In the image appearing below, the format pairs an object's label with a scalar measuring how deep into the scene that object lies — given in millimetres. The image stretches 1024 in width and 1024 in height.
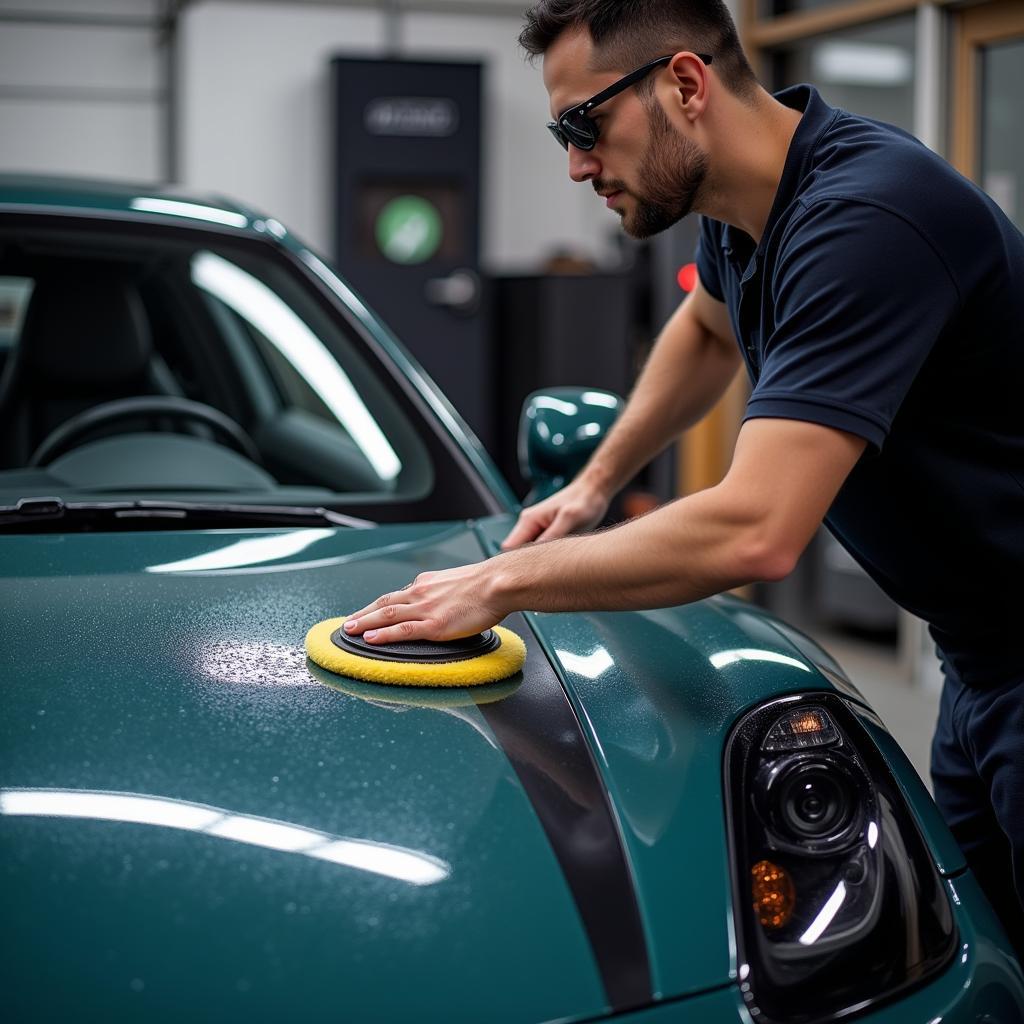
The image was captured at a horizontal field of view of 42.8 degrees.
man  1220
